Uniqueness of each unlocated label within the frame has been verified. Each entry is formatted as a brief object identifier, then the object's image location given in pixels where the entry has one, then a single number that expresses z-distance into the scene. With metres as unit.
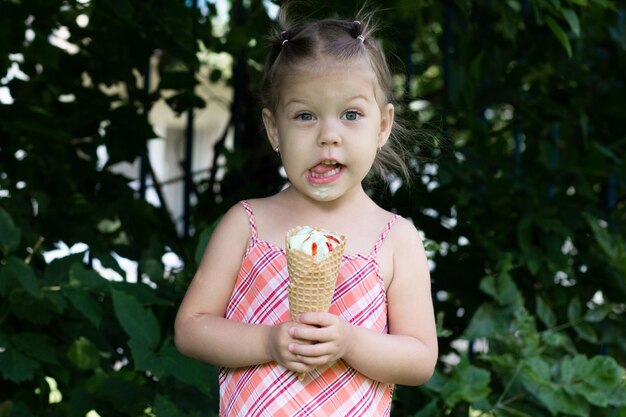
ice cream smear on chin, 1.71
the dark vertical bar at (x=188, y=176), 3.46
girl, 1.66
